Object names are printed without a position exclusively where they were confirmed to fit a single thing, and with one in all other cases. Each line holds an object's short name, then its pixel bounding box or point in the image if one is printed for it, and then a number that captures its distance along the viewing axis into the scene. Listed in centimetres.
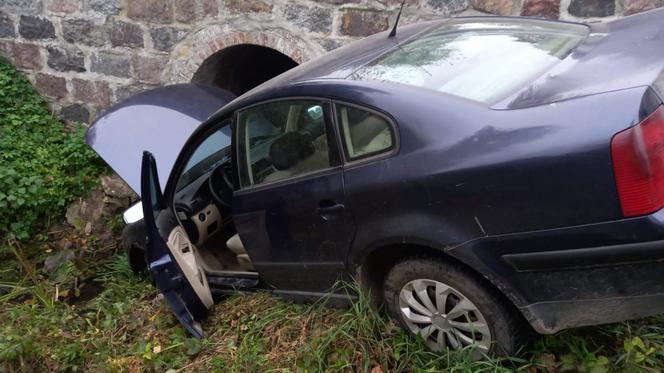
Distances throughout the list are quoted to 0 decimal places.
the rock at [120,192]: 595
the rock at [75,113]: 677
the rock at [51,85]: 670
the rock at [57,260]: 527
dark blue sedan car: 218
